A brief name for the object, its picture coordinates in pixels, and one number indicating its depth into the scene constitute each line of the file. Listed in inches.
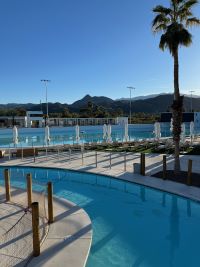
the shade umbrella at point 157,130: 689.3
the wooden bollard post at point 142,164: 345.2
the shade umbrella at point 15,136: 579.4
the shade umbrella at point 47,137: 616.7
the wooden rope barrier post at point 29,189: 231.4
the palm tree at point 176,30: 324.3
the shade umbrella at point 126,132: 673.4
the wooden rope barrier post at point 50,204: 204.6
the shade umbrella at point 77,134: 634.6
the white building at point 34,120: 1330.4
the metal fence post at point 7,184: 252.0
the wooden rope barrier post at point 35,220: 150.2
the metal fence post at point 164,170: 322.7
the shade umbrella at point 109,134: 642.1
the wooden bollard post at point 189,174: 297.7
